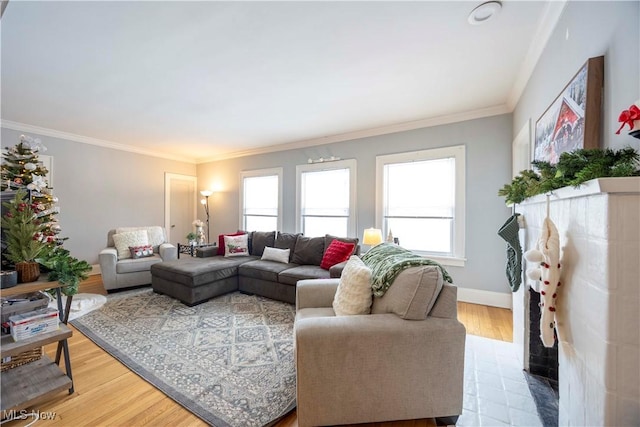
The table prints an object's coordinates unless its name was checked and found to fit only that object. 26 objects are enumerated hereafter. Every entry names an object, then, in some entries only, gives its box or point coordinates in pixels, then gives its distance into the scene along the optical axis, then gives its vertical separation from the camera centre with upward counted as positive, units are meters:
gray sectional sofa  3.16 -0.78
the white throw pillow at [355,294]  1.58 -0.51
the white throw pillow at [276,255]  3.76 -0.62
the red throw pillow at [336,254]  3.27 -0.52
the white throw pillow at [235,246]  4.11 -0.54
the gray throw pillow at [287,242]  3.92 -0.45
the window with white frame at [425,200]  3.48 +0.19
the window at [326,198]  4.33 +0.26
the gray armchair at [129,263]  3.64 -0.76
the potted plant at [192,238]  5.18 -0.51
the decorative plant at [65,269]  1.67 -0.38
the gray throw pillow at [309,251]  3.61 -0.55
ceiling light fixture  1.61 +1.32
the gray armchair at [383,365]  1.33 -0.80
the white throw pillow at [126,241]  4.04 -0.46
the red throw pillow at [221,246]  4.20 -0.54
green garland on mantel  0.89 +0.18
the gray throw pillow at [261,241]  4.18 -0.46
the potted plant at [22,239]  1.58 -0.17
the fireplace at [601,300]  0.81 -0.31
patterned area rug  1.61 -1.17
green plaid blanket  1.55 -0.35
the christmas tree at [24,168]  2.29 +0.42
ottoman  3.16 -0.85
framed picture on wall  1.21 +0.55
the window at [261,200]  5.18 +0.28
